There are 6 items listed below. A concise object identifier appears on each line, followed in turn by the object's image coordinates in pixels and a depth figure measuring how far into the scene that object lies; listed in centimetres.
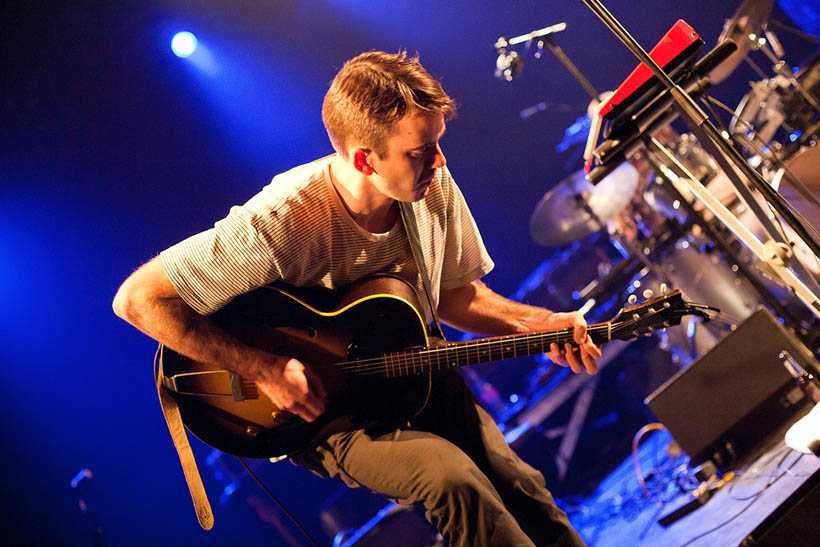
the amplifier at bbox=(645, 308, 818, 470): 338
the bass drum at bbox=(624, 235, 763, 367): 466
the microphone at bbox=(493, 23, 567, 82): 517
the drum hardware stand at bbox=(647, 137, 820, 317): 215
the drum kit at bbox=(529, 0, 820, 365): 459
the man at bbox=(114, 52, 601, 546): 225
